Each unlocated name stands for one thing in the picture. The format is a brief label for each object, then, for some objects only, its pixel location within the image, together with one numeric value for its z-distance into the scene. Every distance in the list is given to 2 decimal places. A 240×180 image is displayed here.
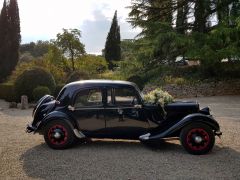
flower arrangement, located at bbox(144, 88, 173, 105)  4.53
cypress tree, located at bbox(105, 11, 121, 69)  26.24
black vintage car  4.46
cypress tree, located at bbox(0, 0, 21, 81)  17.70
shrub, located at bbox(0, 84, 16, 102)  11.84
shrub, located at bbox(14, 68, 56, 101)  11.25
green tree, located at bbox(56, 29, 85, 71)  16.49
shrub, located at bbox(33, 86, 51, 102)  10.80
